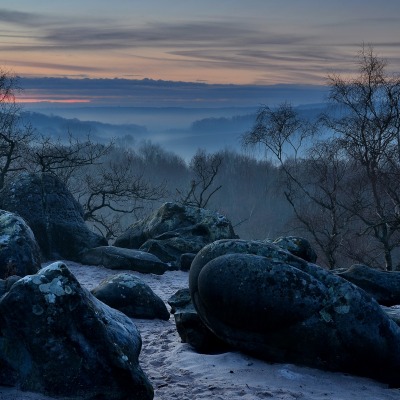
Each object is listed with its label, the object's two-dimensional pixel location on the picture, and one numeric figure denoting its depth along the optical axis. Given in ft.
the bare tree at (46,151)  86.60
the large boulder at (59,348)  21.31
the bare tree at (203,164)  109.60
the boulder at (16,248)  40.27
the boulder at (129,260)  51.98
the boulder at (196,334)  29.50
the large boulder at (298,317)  26.71
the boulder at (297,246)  46.74
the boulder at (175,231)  59.52
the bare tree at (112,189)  96.17
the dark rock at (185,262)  55.36
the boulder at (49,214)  55.93
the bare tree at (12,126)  92.84
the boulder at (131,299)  35.70
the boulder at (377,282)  38.73
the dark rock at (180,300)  34.58
